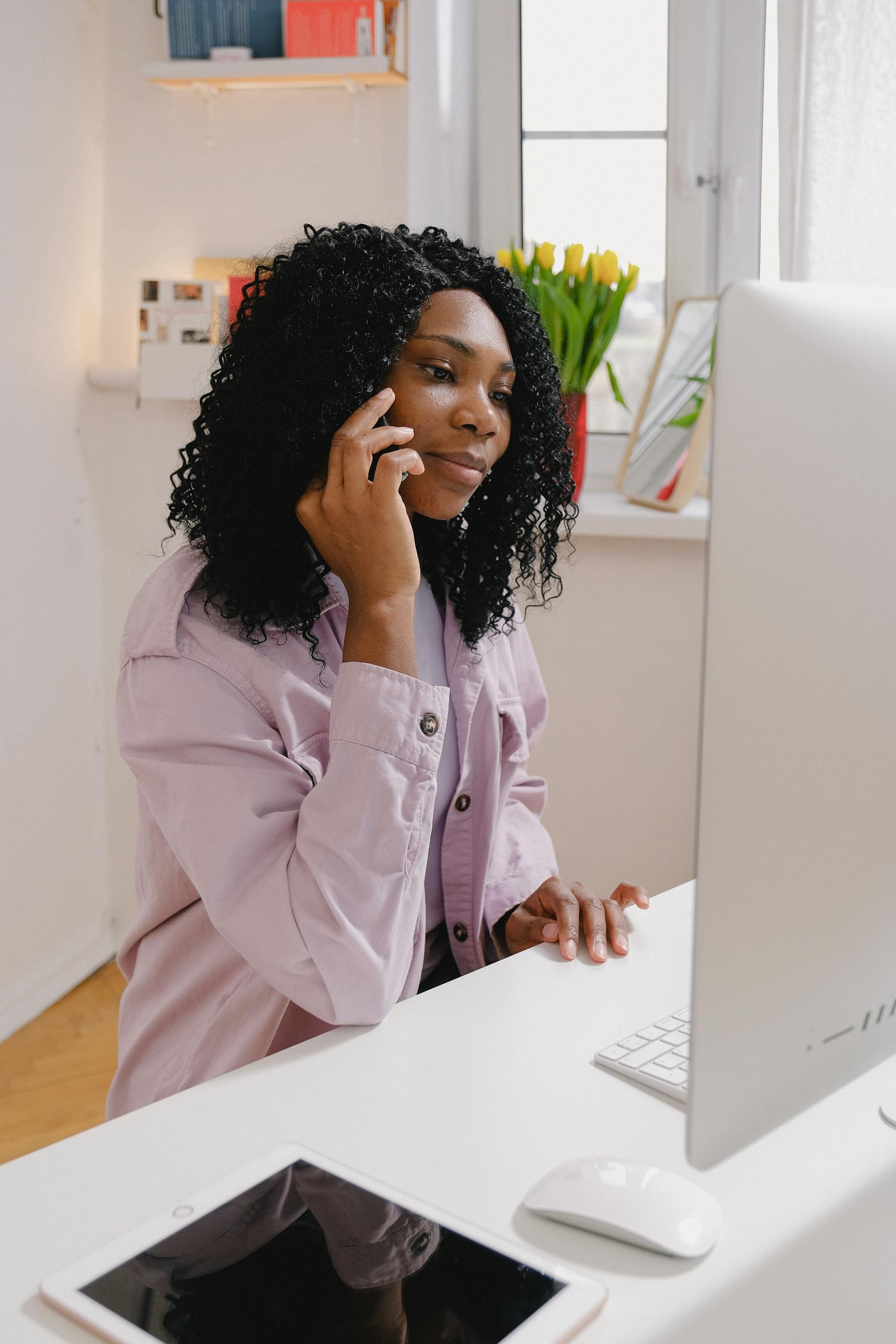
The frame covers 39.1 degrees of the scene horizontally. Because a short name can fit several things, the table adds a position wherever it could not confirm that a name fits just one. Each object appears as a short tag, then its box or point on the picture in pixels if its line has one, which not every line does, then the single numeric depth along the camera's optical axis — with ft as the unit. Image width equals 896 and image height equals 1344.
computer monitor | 1.70
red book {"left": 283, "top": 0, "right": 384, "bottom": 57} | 7.38
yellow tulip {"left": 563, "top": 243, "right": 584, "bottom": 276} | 7.57
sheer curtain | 6.75
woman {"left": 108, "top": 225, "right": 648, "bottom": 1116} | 3.24
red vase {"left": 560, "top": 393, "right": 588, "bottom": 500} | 7.48
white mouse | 2.18
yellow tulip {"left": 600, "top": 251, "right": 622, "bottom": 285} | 7.59
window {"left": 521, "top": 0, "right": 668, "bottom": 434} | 8.23
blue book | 7.74
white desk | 2.15
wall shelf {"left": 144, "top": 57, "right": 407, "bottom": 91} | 7.35
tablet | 1.98
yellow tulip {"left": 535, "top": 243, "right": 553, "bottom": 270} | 7.56
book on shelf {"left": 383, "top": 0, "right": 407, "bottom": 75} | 7.42
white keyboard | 2.79
